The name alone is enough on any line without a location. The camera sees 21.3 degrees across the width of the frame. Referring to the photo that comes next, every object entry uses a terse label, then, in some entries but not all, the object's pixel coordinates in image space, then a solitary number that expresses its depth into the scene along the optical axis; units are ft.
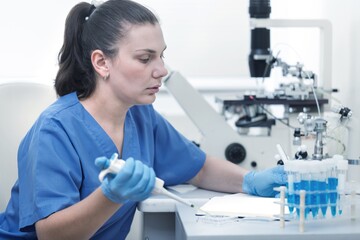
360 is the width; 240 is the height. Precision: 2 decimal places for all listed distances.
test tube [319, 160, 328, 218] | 5.58
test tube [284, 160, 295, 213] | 5.57
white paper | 5.86
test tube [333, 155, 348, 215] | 5.68
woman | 5.96
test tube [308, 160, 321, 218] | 5.55
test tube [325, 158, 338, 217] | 5.63
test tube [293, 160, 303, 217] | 5.55
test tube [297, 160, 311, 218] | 5.55
